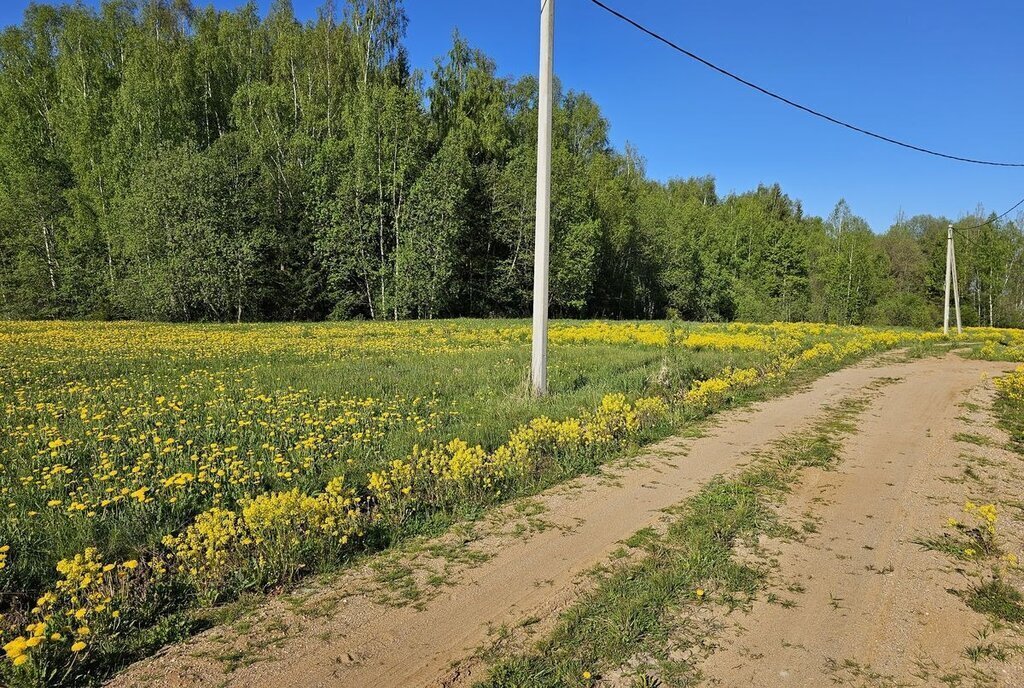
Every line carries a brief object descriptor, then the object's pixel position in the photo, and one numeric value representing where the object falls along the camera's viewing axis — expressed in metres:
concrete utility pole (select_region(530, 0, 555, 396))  9.53
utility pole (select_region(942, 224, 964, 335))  28.47
